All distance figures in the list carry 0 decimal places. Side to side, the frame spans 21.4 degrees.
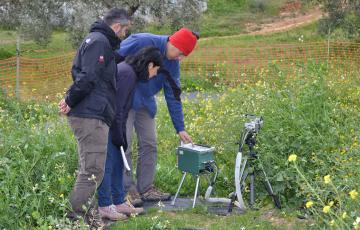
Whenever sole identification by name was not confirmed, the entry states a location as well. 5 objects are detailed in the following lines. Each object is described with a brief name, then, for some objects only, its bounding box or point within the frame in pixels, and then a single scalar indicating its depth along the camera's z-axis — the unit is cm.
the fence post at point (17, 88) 1636
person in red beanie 800
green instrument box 799
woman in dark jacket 749
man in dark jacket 681
